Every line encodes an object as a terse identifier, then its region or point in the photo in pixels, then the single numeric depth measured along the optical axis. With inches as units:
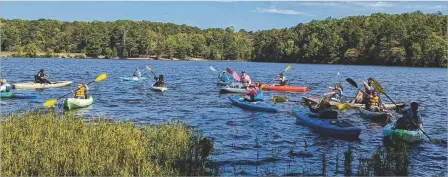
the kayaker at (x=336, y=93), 1058.9
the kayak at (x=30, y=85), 1325.0
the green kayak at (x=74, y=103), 895.1
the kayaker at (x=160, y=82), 1378.0
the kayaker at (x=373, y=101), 885.2
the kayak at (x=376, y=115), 846.3
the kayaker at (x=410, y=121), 647.1
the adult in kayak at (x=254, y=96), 996.6
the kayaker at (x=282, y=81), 1487.5
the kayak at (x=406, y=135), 632.1
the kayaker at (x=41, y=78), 1364.4
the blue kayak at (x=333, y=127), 673.6
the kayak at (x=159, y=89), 1365.2
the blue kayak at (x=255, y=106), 943.0
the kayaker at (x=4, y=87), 1057.9
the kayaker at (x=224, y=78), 1675.7
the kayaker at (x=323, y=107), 740.0
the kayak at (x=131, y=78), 1782.7
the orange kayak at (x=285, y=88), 1451.8
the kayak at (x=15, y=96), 1037.8
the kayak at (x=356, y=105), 948.9
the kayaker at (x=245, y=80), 1387.8
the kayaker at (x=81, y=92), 961.5
